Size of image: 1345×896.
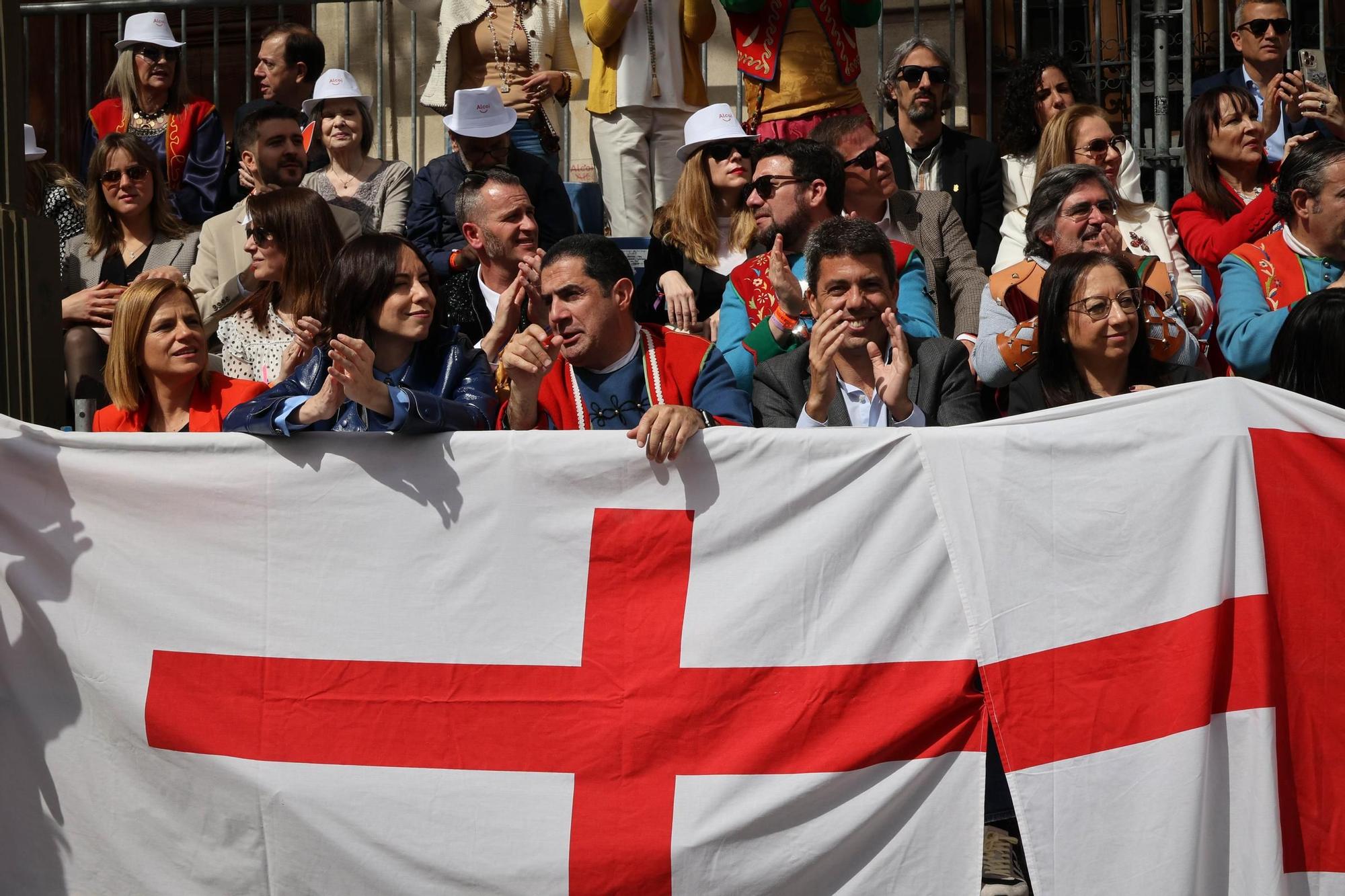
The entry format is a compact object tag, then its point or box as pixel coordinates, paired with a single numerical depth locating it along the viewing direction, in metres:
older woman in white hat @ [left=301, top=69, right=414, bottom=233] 15.12
